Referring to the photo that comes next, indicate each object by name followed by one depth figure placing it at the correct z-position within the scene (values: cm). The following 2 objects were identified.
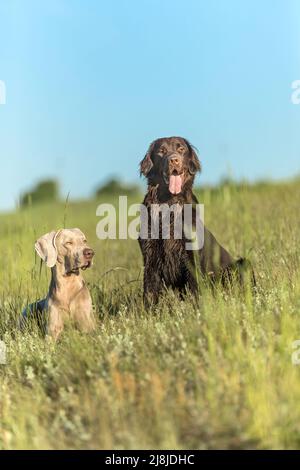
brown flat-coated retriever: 705
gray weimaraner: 661
